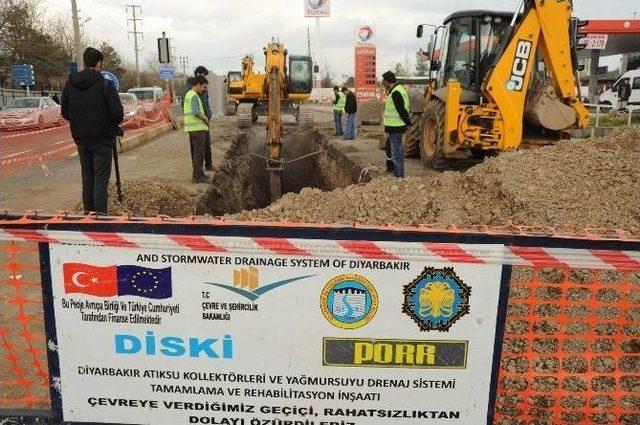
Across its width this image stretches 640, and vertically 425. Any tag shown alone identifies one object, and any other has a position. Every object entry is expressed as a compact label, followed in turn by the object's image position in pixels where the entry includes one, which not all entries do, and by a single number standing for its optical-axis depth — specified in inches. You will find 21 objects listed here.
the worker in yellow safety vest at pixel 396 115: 362.0
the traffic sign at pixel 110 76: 301.5
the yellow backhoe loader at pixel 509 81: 353.4
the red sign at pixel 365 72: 1093.1
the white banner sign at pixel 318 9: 1398.9
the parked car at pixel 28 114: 861.2
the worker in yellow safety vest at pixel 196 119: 370.9
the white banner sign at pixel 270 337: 98.3
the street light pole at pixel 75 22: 1027.3
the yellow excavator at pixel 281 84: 784.9
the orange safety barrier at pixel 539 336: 97.1
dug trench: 445.8
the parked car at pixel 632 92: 1077.1
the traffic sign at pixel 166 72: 1079.9
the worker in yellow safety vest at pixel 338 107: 798.5
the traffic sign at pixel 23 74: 1128.3
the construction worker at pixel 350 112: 740.0
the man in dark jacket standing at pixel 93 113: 226.7
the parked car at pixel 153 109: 992.2
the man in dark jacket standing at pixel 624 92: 1117.1
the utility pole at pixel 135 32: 2879.9
